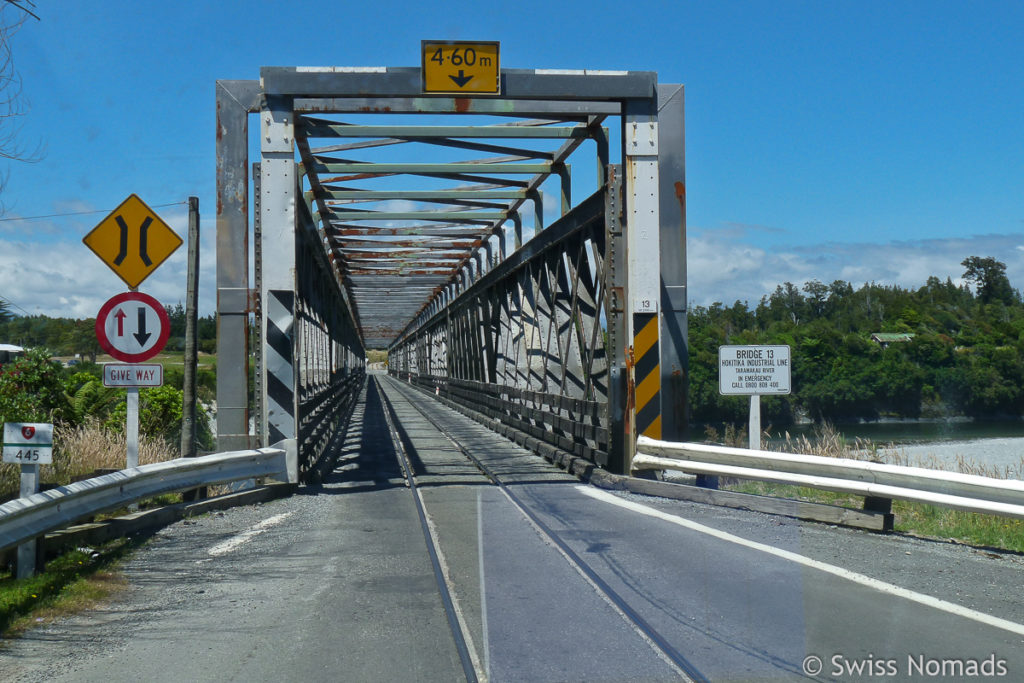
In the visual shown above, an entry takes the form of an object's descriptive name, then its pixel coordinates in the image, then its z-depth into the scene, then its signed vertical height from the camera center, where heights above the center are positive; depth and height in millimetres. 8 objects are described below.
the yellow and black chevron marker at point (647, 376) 10992 -90
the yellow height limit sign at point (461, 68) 10859 +3657
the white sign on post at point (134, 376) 8352 -93
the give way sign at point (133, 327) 8414 +369
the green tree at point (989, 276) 104000 +11160
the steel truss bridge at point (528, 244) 10734 +1748
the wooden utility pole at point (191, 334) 16359 +626
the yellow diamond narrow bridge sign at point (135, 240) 8844 +1256
